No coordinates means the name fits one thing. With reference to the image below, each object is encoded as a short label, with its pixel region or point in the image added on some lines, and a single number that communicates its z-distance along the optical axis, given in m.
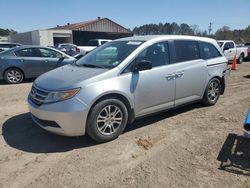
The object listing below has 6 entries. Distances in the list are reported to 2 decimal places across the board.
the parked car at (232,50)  12.55
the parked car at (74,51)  13.94
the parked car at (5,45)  14.45
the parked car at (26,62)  7.41
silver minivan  3.13
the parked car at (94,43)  16.02
